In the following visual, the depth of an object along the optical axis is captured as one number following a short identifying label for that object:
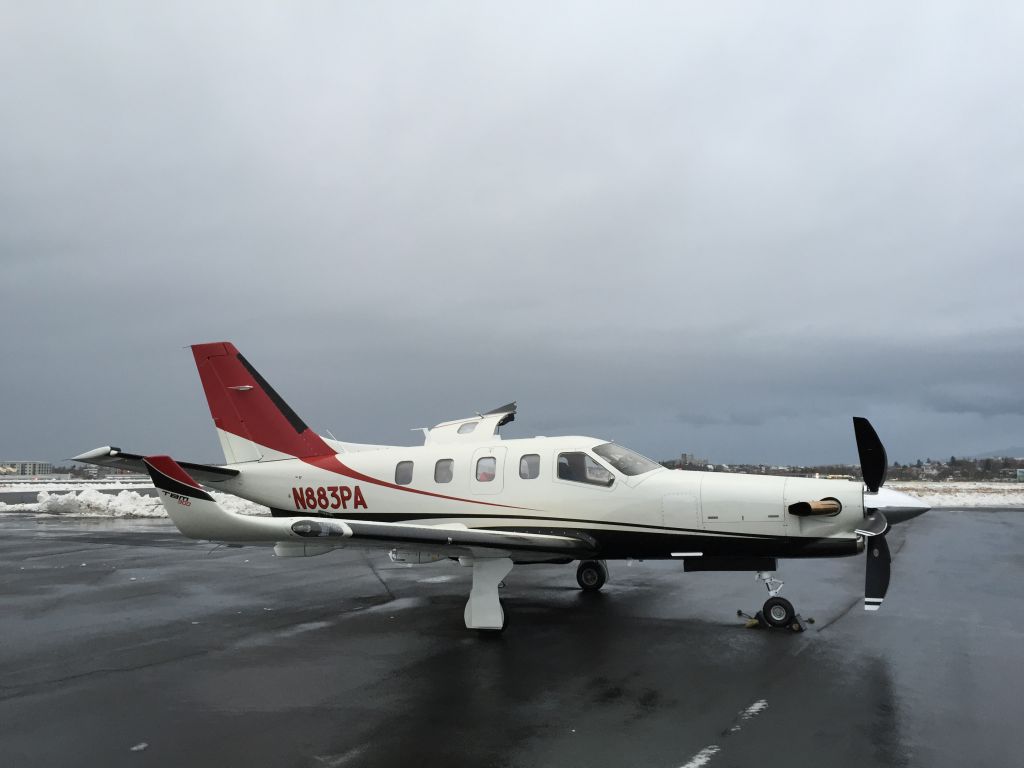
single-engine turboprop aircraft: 8.41
